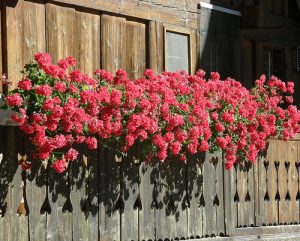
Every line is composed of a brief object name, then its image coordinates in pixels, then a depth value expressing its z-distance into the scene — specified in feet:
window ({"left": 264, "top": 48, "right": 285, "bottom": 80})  53.31
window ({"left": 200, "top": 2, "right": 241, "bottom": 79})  46.16
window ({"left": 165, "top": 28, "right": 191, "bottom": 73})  43.57
